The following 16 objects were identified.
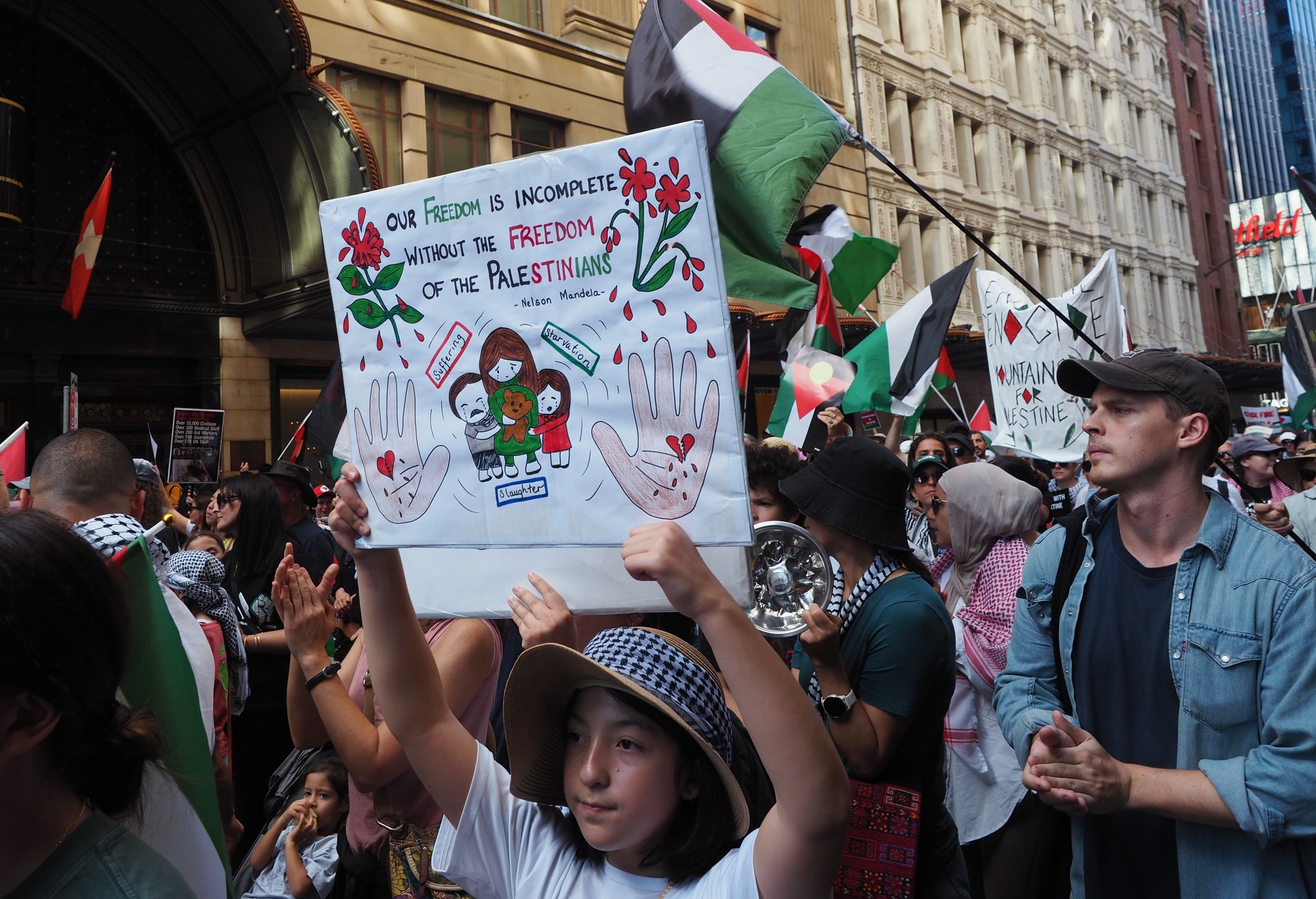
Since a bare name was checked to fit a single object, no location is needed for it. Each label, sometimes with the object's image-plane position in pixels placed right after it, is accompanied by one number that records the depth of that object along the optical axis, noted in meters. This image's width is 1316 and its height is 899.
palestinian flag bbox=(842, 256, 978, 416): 7.95
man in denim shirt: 2.10
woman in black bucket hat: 2.55
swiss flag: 10.62
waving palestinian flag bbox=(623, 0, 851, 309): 3.97
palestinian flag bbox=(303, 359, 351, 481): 6.84
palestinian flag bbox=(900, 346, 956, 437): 11.76
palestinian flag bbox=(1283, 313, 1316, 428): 7.64
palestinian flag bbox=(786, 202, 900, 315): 6.79
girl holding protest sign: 1.56
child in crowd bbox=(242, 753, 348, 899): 3.52
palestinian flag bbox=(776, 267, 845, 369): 8.08
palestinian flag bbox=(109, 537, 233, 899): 1.84
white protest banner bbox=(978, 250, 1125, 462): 7.86
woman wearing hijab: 3.41
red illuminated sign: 58.59
